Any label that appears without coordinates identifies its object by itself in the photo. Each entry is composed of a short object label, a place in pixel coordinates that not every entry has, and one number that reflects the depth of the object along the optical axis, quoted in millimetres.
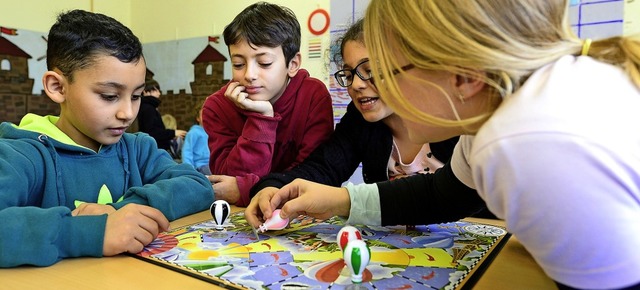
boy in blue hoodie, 740
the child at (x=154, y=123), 2924
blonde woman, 351
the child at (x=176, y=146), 3129
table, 522
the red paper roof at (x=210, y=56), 2941
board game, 529
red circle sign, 2492
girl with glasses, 1052
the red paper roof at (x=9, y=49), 2834
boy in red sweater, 1160
